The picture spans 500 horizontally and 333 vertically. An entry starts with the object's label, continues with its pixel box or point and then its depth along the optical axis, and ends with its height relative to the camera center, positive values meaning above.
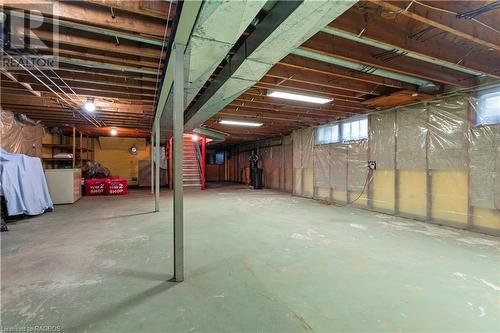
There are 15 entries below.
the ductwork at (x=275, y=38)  1.60 +1.07
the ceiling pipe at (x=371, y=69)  2.76 +1.32
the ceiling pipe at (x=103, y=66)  2.85 +1.31
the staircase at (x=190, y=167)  9.88 +0.00
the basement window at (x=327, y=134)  6.57 +0.95
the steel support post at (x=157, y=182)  5.08 -0.33
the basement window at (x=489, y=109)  3.44 +0.86
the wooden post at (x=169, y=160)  10.44 +0.34
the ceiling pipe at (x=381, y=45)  2.18 +1.25
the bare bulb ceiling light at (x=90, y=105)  4.66 +1.25
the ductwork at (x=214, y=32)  1.59 +1.09
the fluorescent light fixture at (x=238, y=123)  6.59 +1.29
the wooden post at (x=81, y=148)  8.90 +0.72
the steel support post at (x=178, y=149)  2.08 +0.16
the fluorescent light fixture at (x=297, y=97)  3.97 +1.26
